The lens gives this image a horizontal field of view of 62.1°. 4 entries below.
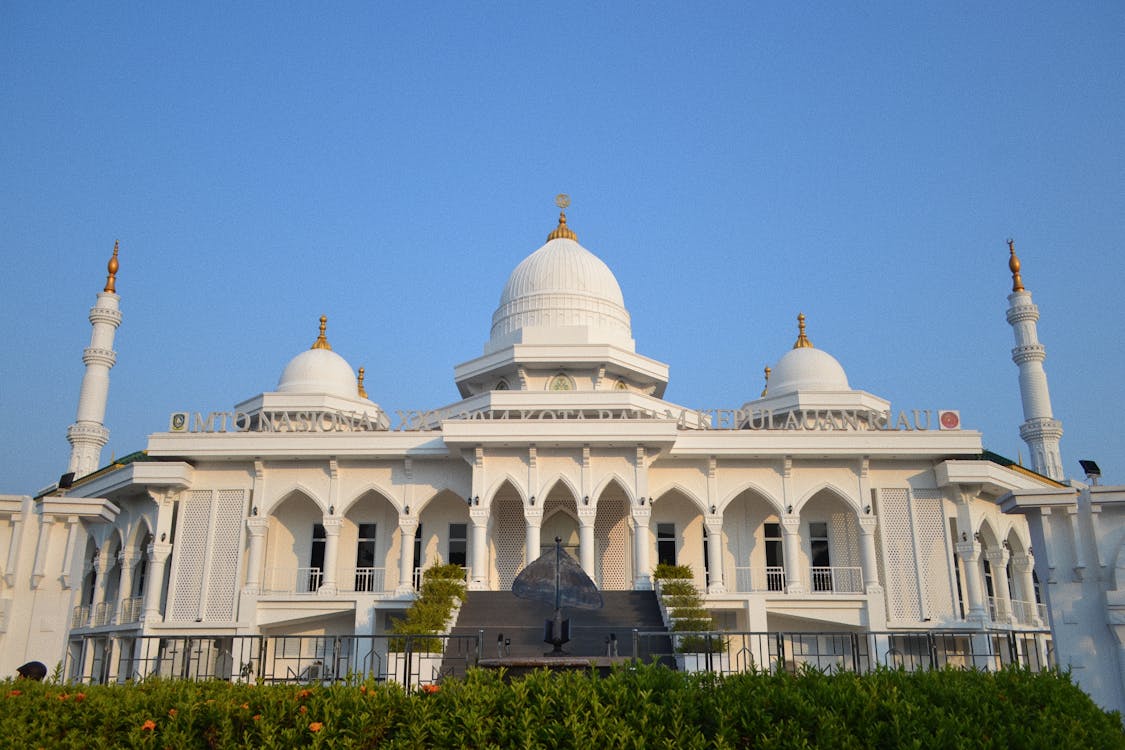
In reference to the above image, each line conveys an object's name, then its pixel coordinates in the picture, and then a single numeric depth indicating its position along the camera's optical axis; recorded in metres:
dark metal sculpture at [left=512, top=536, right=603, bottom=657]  13.04
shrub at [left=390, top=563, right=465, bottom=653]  16.70
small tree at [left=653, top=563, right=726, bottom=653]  16.02
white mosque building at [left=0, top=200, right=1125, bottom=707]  23.20
